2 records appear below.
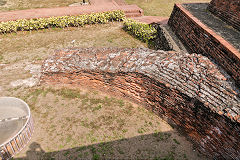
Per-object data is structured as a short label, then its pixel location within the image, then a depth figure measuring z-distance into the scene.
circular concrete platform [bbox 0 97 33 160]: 4.29
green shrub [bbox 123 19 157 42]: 10.00
